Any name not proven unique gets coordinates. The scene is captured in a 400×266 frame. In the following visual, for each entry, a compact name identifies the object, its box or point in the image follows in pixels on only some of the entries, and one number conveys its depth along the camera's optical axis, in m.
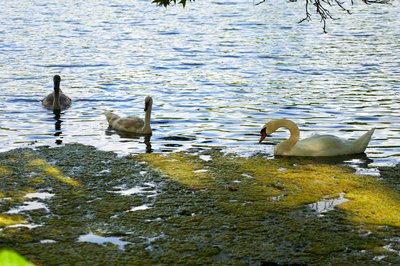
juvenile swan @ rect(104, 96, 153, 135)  13.98
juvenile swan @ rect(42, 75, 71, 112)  16.39
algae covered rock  7.35
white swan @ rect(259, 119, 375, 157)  11.55
